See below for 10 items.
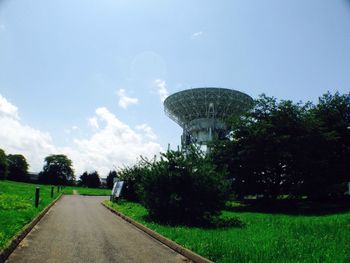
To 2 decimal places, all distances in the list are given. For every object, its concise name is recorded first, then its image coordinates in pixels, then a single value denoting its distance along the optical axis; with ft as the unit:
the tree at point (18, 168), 345.31
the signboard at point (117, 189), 105.37
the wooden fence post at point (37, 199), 70.17
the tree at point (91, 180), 365.61
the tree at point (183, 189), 56.65
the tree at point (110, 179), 341.17
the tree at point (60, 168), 382.63
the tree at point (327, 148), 101.24
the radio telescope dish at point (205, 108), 168.55
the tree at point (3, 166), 287.79
